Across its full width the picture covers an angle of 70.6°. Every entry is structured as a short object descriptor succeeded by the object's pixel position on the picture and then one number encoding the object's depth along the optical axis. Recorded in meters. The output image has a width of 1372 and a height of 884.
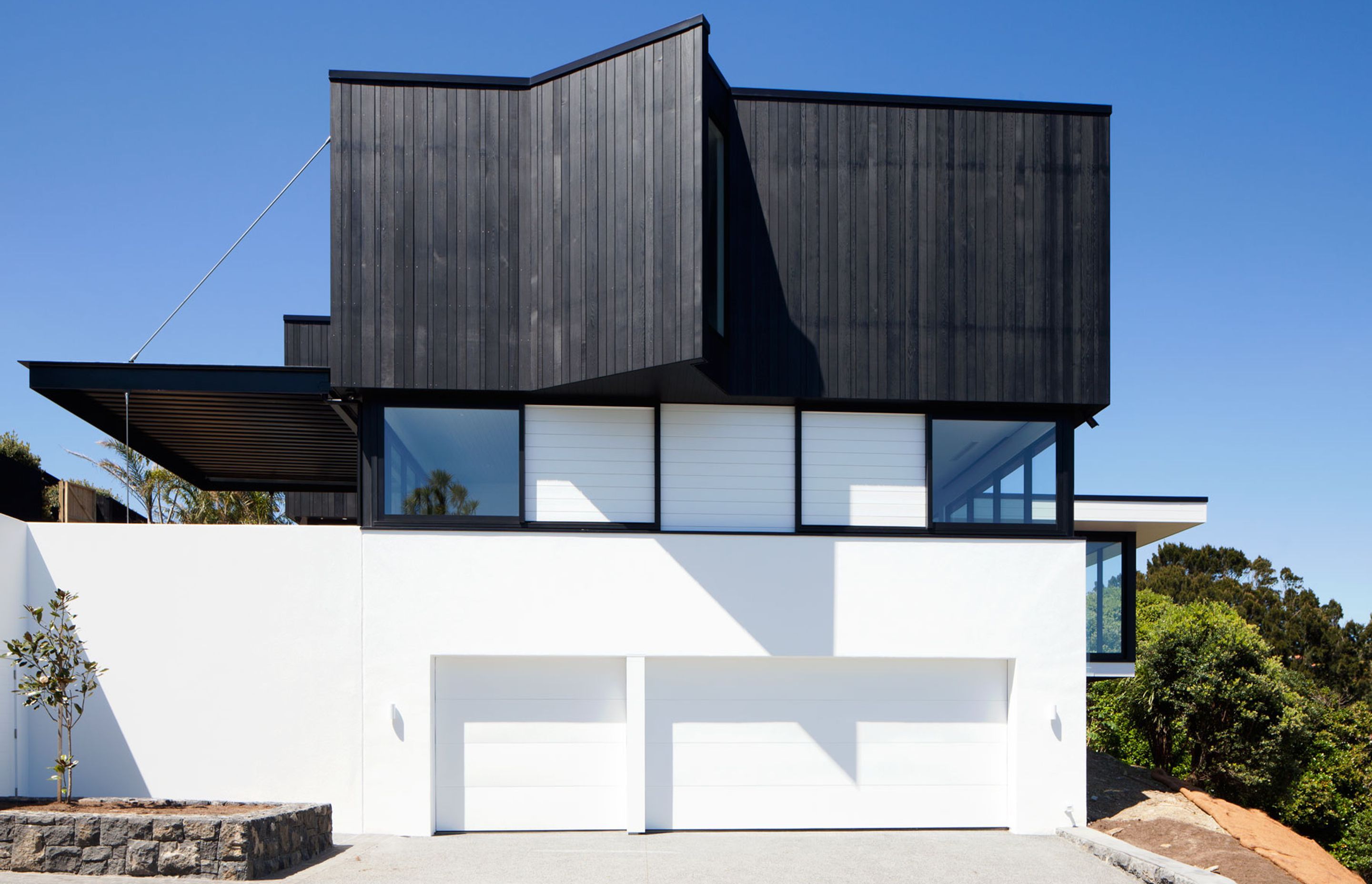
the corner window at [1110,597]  12.03
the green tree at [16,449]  26.89
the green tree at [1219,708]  13.06
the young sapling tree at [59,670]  8.49
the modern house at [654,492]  9.52
